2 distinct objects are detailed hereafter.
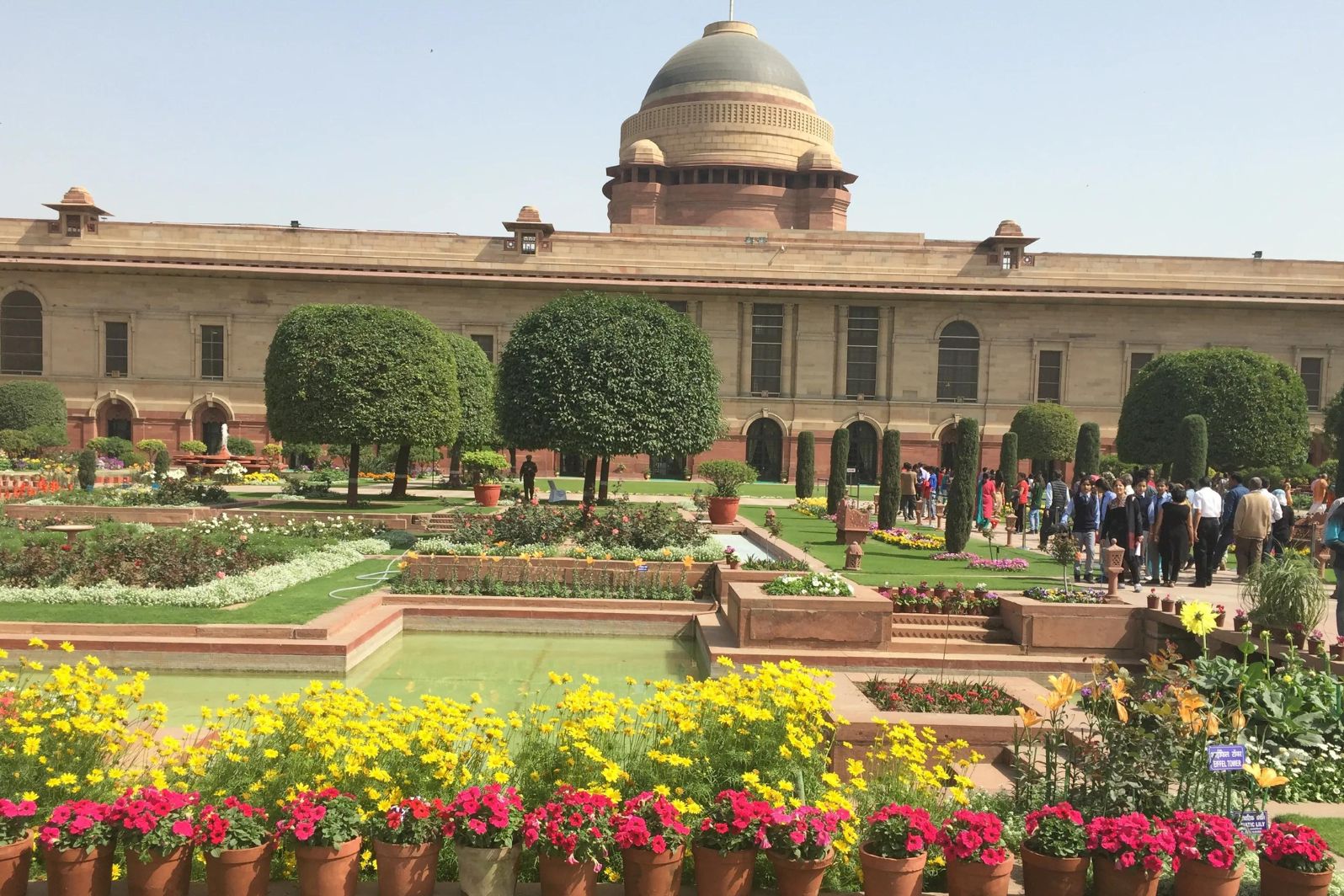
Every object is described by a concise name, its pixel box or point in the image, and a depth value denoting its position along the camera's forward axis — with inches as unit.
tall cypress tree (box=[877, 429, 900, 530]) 767.1
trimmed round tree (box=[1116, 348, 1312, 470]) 1123.3
